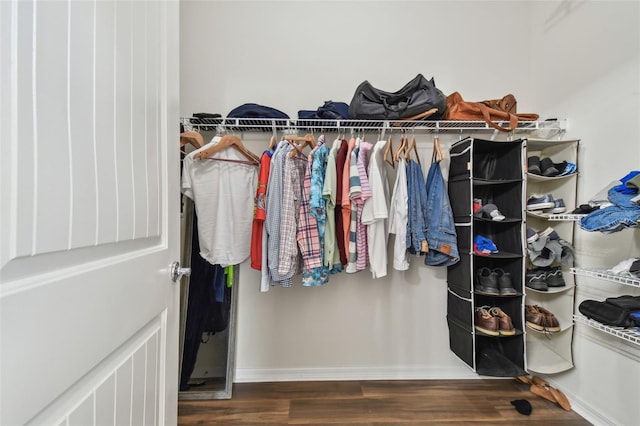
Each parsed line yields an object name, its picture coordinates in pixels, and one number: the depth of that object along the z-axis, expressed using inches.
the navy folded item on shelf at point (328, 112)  67.3
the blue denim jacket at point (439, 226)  64.2
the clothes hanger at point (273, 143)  64.5
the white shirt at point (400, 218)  64.1
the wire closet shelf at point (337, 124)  67.7
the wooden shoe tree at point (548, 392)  63.7
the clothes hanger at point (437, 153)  66.8
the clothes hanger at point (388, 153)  66.6
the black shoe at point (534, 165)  66.9
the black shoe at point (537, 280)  64.7
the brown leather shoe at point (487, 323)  63.3
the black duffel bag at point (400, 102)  65.4
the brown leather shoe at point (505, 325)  63.1
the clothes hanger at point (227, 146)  57.0
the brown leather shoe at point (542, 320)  64.4
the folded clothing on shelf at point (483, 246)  64.1
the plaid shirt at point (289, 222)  57.4
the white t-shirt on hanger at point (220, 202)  59.2
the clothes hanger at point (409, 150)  67.6
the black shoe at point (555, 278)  64.7
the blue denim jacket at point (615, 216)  43.7
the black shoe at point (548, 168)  65.6
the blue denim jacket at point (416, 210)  64.6
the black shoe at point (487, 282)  64.5
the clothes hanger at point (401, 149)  67.0
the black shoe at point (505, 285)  64.0
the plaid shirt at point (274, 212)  58.4
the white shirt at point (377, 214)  60.4
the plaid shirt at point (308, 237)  58.9
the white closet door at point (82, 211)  14.9
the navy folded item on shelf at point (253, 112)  67.6
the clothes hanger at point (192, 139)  59.9
